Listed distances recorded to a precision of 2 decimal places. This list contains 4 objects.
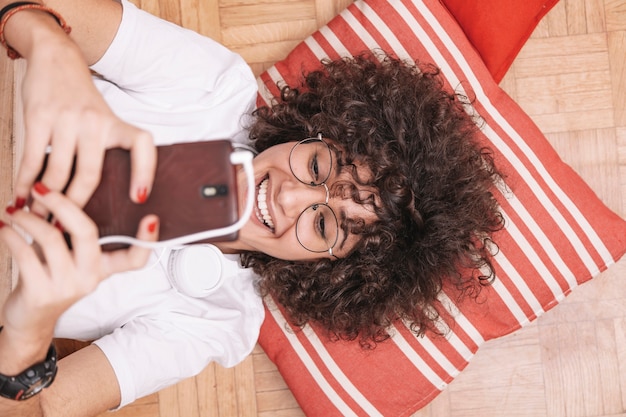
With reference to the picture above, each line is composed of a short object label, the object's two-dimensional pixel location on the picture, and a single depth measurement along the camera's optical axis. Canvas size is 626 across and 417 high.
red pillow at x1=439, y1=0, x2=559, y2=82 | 1.36
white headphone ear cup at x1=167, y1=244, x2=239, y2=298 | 1.21
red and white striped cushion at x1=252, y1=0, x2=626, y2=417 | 1.32
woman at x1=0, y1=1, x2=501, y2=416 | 1.12
